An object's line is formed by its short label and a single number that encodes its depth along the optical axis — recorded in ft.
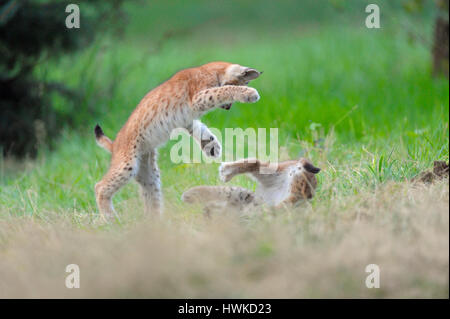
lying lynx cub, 33.35
